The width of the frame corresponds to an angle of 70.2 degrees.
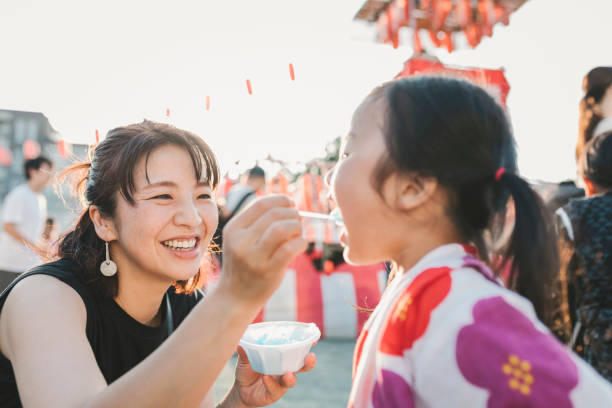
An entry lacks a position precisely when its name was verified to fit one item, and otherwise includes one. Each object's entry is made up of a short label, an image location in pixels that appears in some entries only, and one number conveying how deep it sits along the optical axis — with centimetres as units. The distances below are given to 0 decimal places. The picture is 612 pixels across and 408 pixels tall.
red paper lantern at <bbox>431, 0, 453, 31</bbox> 714
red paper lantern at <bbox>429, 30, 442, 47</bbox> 752
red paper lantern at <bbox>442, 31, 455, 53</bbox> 765
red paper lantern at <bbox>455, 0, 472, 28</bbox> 721
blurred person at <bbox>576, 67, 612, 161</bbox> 224
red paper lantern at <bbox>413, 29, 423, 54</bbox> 711
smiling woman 92
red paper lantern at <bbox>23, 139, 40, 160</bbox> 1441
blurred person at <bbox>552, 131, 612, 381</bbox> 176
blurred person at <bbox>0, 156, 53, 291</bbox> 370
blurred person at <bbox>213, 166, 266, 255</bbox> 501
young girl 73
